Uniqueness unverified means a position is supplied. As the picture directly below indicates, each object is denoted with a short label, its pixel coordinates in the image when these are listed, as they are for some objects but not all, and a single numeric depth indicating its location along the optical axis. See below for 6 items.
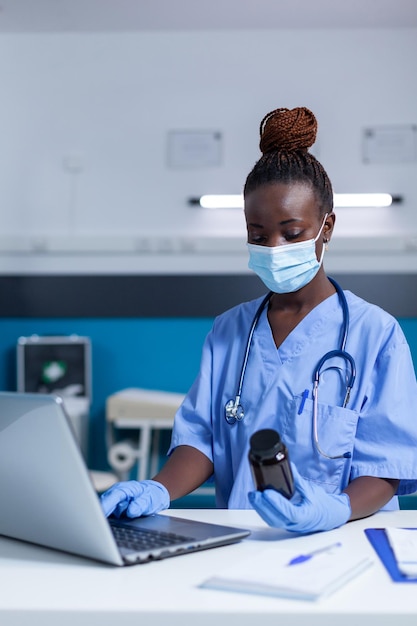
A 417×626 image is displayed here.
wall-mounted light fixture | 3.85
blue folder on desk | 0.84
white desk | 0.73
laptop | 0.86
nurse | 1.35
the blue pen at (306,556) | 0.89
